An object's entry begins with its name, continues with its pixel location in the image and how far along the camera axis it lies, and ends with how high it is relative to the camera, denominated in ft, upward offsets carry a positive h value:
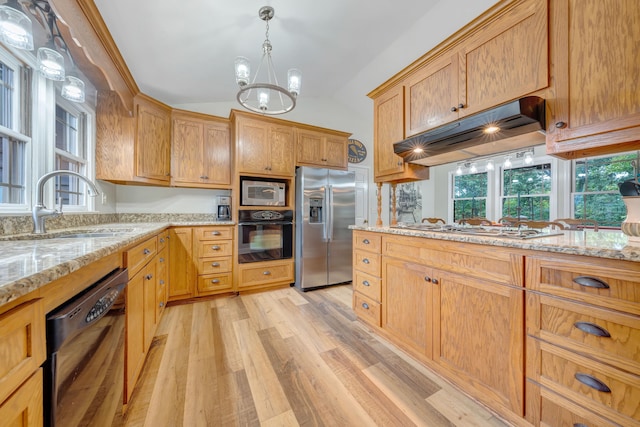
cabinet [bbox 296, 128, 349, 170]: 10.83 +3.12
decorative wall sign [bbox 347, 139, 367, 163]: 14.56 +3.92
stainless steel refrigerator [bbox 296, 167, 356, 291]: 10.19 -0.51
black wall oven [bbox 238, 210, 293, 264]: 9.58 -0.94
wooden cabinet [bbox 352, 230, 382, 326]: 6.42 -1.84
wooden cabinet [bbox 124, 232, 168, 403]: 4.00 -1.85
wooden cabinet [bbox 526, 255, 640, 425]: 2.77 -1.64
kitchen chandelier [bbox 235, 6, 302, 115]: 5.84 +3.62
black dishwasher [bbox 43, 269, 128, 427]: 2.03 -1.54
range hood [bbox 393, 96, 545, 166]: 4.12 +1.69
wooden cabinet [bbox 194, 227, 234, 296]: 8.95 -1.81
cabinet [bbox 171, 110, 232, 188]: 9.53 +2.62
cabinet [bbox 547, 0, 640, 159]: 3.37 +2.13
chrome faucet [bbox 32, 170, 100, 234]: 4.32 +0.03
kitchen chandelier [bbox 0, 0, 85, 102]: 3.36 +2.79
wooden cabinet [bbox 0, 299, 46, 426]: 1.51 -1.08
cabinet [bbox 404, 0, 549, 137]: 4.23 +3.07
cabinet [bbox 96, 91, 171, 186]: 7.94 +2.55
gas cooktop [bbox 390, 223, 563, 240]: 4.15 -0.37
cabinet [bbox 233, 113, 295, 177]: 9.68 +2.87
